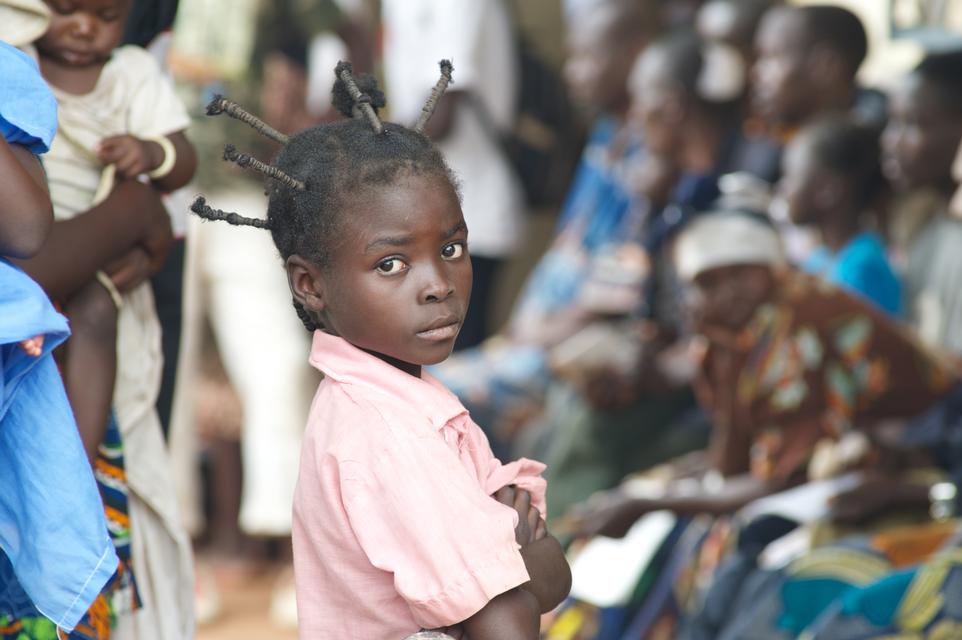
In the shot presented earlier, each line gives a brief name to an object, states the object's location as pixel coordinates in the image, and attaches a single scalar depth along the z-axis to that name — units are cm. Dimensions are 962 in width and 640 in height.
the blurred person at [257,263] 1053
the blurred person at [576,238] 927
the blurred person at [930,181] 810
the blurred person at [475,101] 1025
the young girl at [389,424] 322
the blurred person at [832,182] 834
